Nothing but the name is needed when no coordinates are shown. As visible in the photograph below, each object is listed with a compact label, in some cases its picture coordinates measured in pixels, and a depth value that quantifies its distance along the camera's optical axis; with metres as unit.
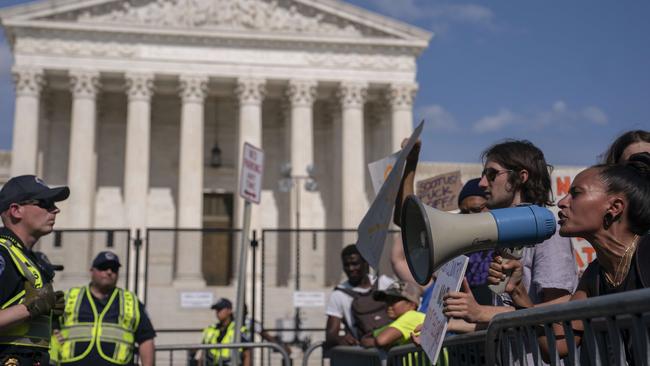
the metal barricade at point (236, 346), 9.09
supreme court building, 36.34
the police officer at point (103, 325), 7.30
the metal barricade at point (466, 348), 4.03
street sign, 9.83
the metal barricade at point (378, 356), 5.09
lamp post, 17.42
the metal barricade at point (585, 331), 2.39
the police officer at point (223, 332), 11.62
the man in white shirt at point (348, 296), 8.12
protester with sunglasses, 3.74
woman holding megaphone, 3.40
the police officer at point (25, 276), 4.65
